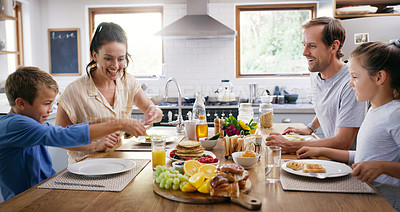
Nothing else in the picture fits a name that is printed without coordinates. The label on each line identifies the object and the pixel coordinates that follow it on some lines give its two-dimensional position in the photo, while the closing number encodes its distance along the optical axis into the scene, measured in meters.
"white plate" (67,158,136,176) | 1.47
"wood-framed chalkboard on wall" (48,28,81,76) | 5.12
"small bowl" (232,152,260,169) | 1.53
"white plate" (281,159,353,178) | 1.40
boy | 1.51
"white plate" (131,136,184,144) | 2.14
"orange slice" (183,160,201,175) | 1.34
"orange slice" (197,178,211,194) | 1.19
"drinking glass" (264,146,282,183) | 1.35
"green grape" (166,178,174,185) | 1.24
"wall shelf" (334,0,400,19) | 4.39
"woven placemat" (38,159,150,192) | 1.32
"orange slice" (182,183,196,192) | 1.20
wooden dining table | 1.12
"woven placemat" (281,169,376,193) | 1.26
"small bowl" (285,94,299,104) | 4.79
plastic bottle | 2.42
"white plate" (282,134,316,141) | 2.13
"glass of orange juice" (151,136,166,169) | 1.54
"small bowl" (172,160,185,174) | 1.44
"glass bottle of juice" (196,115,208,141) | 2.18
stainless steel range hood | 4.37
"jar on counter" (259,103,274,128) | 2.76
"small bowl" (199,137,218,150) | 1.93
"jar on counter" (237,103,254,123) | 2.76
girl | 1.48
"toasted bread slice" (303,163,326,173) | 1.41
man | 2.08
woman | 2.10
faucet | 2.55
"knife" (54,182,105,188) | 1.32
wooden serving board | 1.10
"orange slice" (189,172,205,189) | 1.20
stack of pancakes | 1.62
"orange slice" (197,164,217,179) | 1.30
